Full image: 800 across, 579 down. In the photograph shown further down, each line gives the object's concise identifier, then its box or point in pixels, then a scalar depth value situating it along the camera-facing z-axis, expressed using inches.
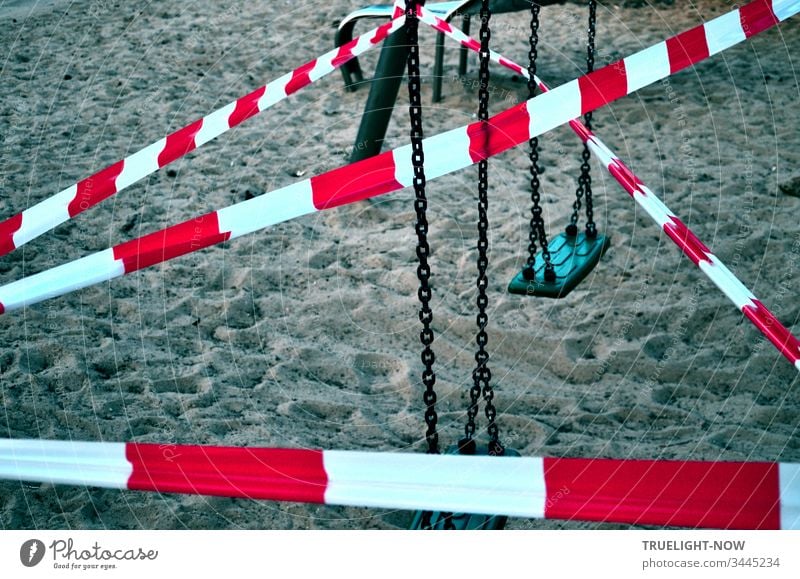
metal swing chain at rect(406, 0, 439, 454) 81.6
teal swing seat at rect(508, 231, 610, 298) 125.4
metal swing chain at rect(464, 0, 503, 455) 90.1
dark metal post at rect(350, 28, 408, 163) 178.1
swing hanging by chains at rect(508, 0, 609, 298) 121.5
